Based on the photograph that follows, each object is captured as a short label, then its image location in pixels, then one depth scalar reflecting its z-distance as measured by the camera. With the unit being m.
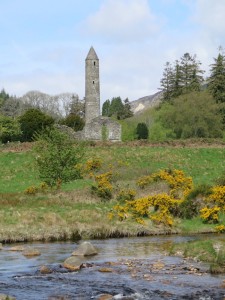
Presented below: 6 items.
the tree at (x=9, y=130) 90.81
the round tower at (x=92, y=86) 96.44
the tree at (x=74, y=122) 109.00
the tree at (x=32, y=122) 92.38
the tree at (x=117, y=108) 130.38
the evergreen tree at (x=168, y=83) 109.26
